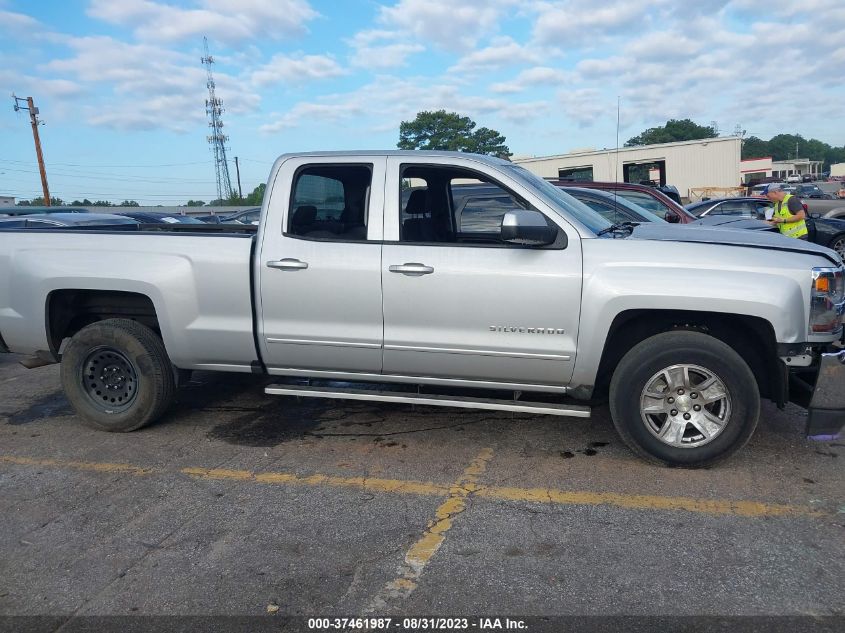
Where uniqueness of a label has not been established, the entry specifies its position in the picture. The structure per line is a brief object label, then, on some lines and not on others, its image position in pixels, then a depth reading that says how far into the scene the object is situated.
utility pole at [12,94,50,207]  39.03
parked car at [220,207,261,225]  18.00
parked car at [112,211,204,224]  17.98
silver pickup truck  4.05
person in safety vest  9.59
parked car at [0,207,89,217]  19.08
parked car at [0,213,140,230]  10.51
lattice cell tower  65.50
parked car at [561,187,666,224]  7.45
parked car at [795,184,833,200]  27.90
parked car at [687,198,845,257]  13.53
